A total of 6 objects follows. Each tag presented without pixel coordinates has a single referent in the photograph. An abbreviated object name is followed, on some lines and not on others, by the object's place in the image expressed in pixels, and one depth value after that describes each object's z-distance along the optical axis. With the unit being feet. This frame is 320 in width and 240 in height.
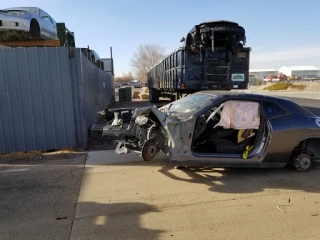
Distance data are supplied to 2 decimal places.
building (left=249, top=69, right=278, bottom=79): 467.72
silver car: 27.25
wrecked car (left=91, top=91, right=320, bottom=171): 13.97
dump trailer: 32.07
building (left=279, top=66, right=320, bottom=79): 441.68
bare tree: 235.79
